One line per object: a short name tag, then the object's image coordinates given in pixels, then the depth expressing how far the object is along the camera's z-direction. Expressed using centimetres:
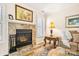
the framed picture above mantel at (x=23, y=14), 117
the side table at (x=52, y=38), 123
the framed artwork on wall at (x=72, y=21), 121
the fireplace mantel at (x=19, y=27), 116
